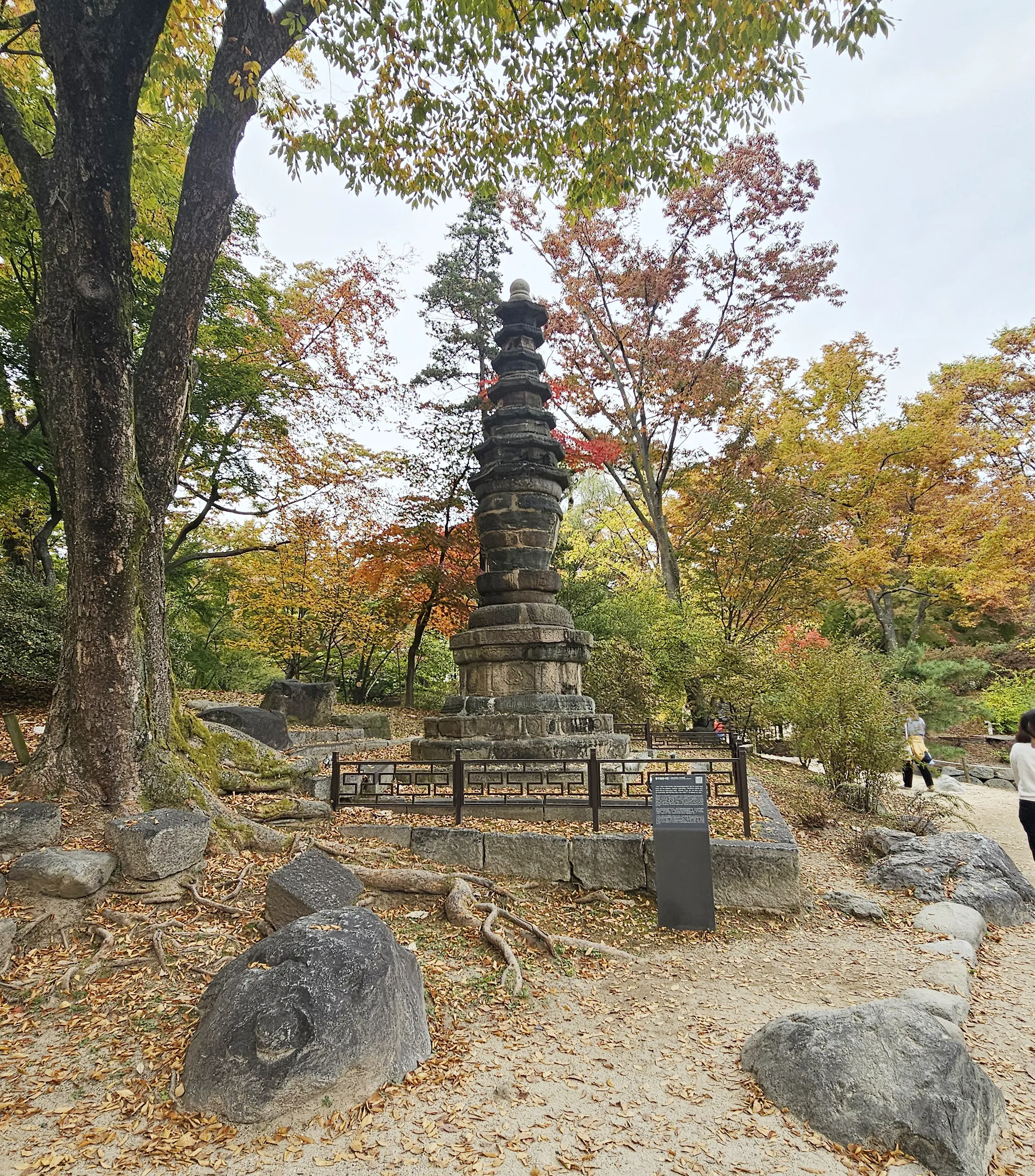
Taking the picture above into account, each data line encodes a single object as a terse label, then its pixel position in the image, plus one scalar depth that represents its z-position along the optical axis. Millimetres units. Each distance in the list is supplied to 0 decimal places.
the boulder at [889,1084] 2635
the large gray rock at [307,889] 3971
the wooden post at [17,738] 5570
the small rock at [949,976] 4270
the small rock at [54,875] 4145
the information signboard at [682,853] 4926
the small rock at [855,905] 5477
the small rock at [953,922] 5223
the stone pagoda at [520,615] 7309
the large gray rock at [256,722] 9953
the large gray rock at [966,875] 5836
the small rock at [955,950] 4777
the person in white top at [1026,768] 5668
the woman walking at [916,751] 11672
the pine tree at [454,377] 16062
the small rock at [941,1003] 3721
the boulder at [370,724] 12992
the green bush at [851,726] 8914
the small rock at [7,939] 3705
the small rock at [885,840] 7148
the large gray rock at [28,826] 4254
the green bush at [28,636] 9414
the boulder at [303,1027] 2746
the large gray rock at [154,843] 4395
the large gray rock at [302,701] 12812
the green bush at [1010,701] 16781
